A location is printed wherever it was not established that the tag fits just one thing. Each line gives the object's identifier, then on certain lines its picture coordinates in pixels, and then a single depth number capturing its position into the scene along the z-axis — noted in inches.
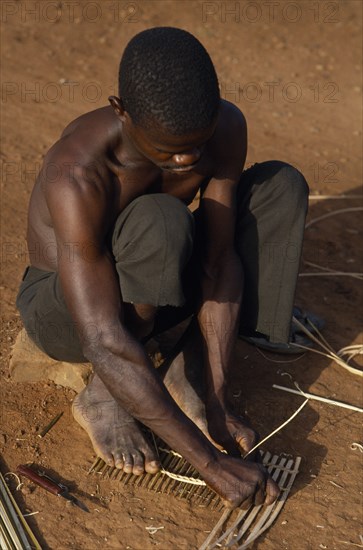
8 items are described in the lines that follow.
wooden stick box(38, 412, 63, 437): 114.6
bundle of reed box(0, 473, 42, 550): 95.7
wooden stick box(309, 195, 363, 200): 184.9
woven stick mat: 99.6
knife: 103.5
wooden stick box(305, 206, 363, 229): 177.2
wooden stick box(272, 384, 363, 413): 123.9
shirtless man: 91.2
